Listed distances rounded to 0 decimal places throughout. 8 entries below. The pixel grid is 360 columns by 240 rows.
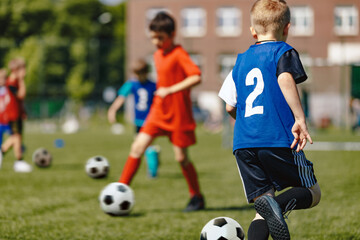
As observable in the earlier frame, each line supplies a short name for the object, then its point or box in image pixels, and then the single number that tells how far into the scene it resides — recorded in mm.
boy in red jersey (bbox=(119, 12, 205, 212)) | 10476
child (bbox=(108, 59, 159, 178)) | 15950
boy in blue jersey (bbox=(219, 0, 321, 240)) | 5973
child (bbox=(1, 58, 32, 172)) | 17577
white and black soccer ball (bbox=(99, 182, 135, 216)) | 9771
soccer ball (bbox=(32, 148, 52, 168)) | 19155
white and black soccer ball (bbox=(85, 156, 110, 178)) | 12651
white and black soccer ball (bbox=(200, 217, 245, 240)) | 6853
